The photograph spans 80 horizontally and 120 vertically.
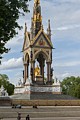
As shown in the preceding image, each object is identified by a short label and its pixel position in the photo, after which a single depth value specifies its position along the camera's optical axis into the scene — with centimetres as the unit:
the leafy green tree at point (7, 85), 10021
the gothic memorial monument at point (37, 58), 7000
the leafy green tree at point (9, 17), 1647
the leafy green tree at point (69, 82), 12288
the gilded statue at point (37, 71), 7237
